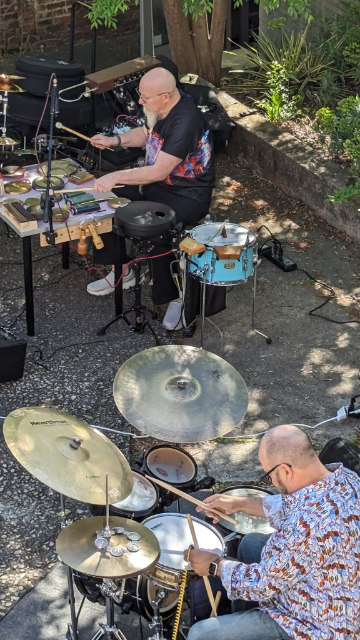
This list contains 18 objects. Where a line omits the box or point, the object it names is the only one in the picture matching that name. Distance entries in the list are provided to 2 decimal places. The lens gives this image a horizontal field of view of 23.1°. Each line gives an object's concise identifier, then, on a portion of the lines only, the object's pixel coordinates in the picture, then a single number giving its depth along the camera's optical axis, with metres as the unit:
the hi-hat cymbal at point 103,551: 3.33
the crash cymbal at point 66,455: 3.48
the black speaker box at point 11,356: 5.46
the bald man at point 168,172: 6.14
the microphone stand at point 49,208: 5.41
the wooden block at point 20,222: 5.69
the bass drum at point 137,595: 3.78
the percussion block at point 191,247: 5.58
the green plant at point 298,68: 8.61
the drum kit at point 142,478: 3.48
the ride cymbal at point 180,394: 4.23
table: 5.79
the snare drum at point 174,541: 3.71
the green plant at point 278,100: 8.44
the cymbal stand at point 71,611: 3.76
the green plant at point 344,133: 7.03
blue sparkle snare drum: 5.59
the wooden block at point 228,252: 5.57
